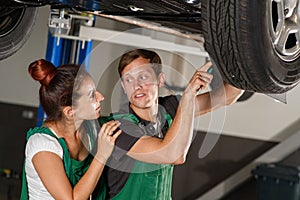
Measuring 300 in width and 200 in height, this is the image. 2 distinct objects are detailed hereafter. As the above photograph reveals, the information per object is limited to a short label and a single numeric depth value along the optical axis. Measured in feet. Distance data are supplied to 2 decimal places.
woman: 7.29
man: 7.05
